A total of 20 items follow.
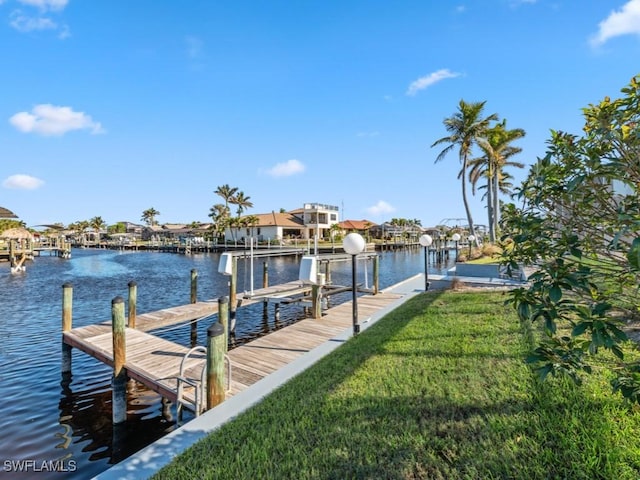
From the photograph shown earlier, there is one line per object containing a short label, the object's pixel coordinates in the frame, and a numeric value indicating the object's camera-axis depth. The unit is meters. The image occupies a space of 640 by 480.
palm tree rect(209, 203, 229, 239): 68.56
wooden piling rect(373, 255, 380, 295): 13.40
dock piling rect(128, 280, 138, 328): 9.72
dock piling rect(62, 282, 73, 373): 8.79
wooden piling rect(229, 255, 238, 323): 12.70
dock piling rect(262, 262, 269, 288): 17.37
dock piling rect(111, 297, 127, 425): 6.67
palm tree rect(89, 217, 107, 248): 94.94
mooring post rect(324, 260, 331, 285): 15.41
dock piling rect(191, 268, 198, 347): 11.85
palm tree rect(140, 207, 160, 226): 102.12
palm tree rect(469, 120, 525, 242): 30.03
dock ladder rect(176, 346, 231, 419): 5.20
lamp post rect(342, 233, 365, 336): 7.80
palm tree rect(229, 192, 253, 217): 68.06
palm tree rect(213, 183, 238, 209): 67.31
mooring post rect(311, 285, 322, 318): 9.99
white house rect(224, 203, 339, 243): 63.84
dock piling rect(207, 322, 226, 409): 4.96
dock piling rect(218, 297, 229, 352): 9.18
